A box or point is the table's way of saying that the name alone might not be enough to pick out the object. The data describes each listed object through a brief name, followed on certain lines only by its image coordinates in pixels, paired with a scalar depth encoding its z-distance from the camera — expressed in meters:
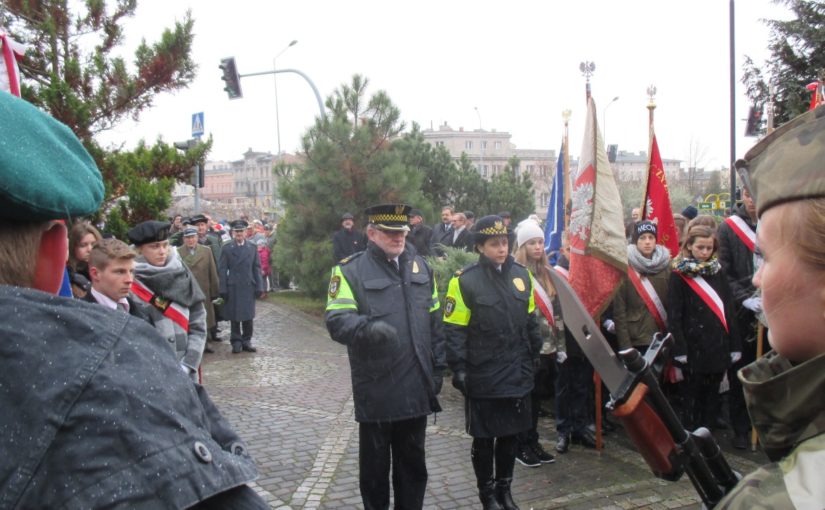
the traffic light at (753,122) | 12.78
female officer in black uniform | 4.73
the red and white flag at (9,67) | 2.95
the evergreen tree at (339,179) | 13.66
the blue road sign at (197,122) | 12.55
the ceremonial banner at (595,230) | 6.07
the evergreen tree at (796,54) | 15.73
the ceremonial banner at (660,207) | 7.08
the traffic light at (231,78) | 17.80
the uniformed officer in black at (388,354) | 4.25
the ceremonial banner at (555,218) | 8.09
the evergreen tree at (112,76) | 6.93
